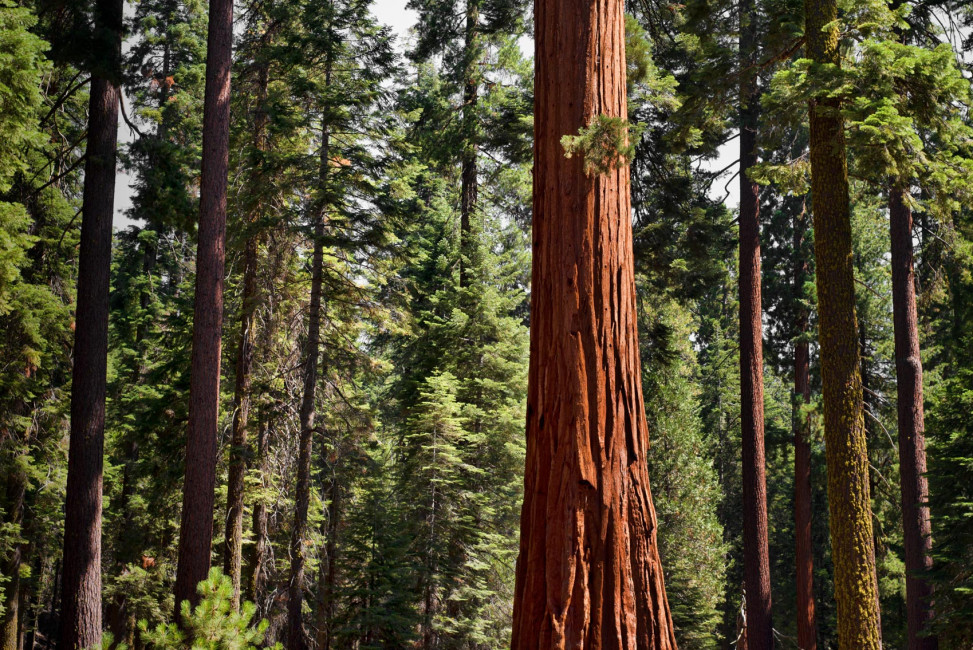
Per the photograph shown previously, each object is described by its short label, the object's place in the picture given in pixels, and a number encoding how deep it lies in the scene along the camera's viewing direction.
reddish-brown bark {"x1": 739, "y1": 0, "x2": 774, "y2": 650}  13.53
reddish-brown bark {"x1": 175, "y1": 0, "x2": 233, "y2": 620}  9.17
